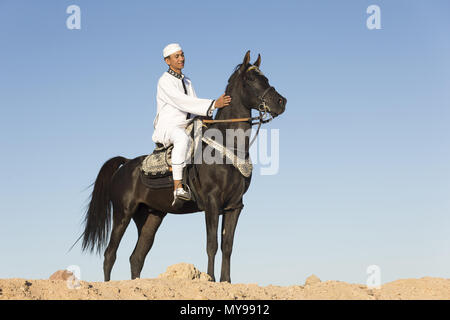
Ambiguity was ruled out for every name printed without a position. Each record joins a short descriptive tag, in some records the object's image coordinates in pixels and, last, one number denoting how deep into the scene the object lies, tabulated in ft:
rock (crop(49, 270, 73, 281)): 31.92
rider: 32.12
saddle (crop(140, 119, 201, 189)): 33.64
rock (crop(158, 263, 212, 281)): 31.07
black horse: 31.04
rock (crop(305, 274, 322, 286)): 33.16
